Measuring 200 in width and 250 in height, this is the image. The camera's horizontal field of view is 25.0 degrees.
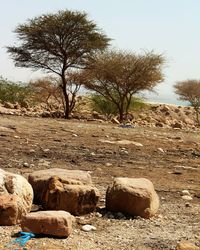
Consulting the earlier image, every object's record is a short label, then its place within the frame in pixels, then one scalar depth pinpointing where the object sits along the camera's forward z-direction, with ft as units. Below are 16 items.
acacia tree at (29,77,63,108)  82.65
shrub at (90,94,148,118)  90.60
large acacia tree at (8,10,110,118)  64.64
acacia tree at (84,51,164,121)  74.18
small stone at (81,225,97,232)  12.55
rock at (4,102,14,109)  74.39
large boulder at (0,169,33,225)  11.98
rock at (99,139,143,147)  30.19
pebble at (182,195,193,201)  17.22
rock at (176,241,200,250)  11.36
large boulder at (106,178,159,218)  14.26
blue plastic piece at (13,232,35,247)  10.71
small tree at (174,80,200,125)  109.29
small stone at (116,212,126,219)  14.21
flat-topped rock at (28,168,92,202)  14.34
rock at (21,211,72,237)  11.37
